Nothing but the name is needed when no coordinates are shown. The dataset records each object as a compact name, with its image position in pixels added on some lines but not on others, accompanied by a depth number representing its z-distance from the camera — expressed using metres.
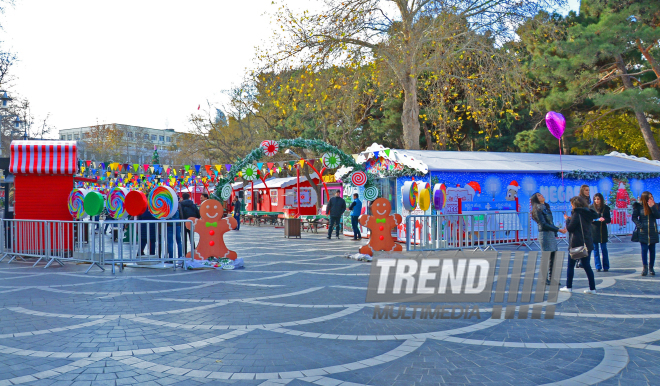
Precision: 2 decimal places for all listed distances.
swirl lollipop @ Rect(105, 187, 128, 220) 11.46
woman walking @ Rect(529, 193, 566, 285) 8.55
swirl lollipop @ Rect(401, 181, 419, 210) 12.66
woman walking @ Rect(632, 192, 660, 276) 9.28
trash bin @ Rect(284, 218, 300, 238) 18.95
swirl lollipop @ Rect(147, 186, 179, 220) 10.91
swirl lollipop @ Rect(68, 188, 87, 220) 11.86
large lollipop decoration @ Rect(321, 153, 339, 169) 14.65
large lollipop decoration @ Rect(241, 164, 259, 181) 21.38
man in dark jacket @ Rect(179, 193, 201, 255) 12.54
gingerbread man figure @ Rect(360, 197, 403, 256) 12.05
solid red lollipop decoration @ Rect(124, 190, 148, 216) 10.89
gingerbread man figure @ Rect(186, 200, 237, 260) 11.10
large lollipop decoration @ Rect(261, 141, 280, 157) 14.55
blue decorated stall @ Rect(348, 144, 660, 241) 14.69
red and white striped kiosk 12.92
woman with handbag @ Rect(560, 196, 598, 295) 7.70
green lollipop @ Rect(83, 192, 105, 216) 11.28
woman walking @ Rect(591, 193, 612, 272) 9.91
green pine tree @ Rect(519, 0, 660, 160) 21.11
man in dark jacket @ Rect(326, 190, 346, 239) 18.22
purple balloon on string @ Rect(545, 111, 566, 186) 12.01
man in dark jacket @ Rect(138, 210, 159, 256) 10.92
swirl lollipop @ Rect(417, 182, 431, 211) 12.39
